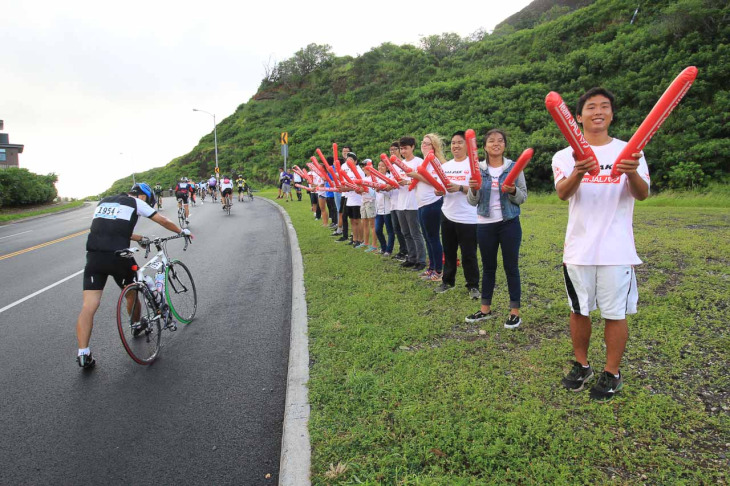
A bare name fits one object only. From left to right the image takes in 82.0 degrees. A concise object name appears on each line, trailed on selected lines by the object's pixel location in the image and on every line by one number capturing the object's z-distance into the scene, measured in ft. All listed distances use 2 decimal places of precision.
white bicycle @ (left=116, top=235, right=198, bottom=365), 14.37
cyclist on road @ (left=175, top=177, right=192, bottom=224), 55.48
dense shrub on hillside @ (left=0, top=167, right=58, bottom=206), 73.80
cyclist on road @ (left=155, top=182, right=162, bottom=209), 78.22
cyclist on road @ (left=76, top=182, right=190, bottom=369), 14.23
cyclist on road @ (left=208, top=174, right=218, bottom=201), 92.27
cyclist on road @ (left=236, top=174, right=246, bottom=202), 84.53
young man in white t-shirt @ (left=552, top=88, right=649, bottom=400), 9.36
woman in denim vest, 14.44
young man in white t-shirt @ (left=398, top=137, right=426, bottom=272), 21.83
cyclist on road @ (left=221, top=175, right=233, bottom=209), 62.59
